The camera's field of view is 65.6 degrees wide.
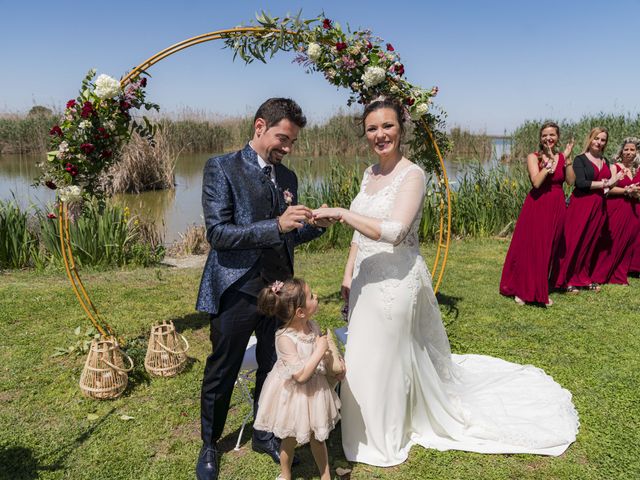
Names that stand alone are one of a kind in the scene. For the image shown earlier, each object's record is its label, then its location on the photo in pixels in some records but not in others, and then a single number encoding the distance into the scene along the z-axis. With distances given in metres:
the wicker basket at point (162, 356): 4.36
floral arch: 4.16
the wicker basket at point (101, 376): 4.01
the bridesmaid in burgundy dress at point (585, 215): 6.65
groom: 2.77
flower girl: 2.72
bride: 3.06
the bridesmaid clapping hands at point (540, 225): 5.95
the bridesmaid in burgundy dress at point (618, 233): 7.14
